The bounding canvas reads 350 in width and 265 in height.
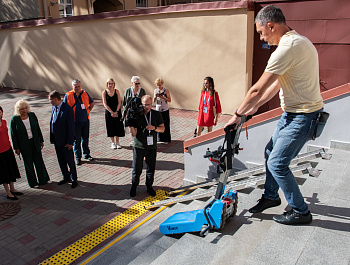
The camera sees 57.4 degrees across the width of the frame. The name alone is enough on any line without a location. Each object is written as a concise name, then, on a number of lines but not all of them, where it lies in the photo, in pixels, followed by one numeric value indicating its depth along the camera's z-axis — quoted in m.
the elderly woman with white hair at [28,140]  5.91
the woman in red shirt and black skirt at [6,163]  5.66
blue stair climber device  3.28
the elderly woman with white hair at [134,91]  7.63
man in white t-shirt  2.83
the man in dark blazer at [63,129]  6.09
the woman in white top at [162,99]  8.23
